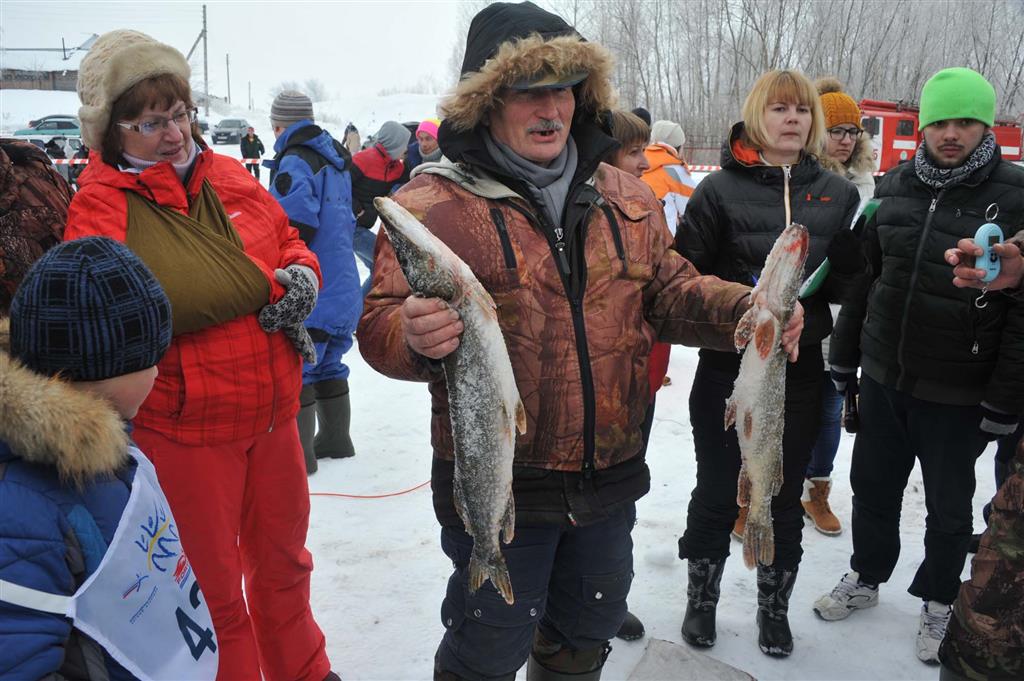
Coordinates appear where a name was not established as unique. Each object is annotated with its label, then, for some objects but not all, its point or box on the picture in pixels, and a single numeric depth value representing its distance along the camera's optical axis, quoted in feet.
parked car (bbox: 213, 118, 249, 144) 117.70
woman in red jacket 8.11
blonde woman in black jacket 10.47
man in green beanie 10.55
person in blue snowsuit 15.30
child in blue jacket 4.60
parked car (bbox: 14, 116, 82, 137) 86.58
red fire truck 66.80
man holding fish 7.13
